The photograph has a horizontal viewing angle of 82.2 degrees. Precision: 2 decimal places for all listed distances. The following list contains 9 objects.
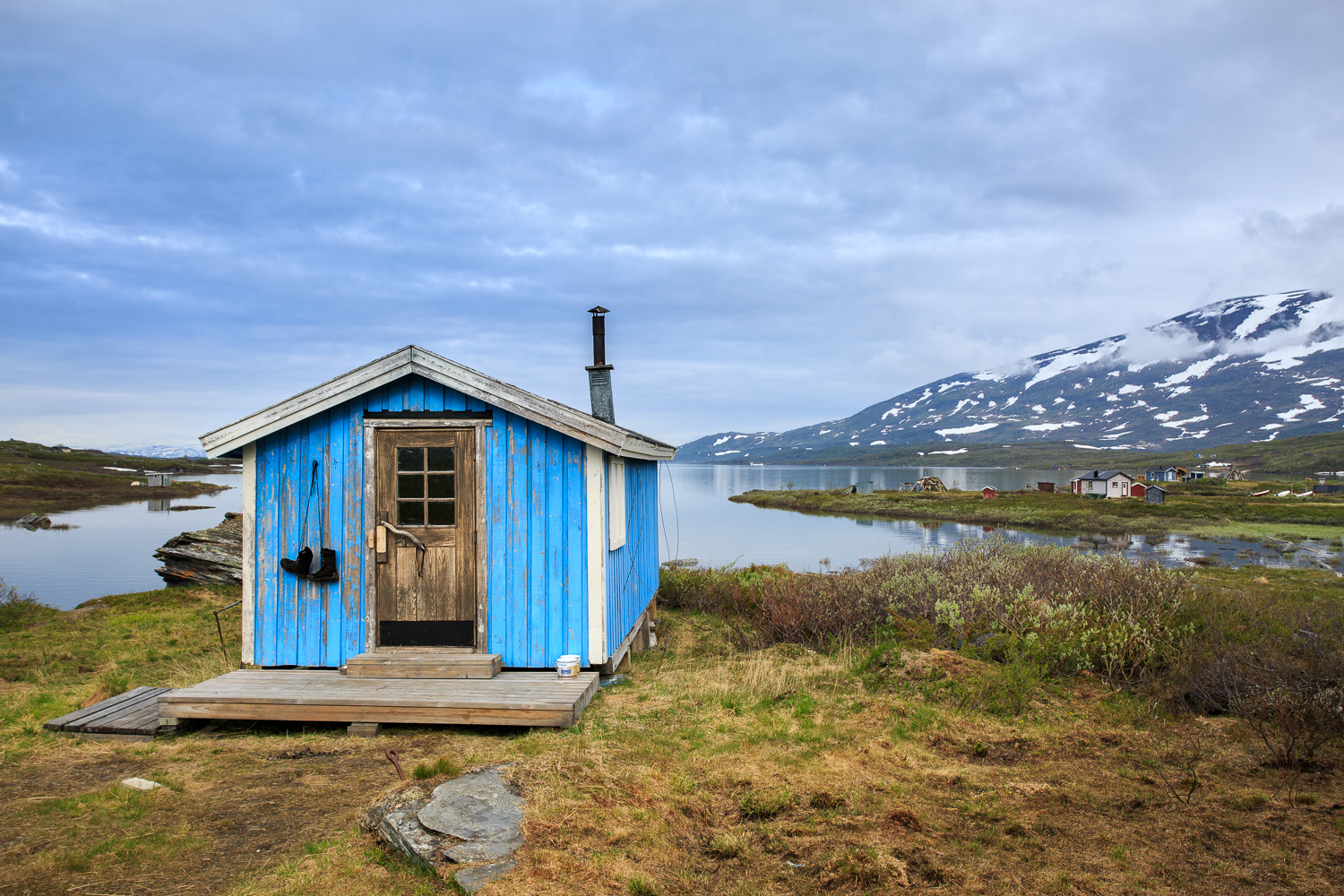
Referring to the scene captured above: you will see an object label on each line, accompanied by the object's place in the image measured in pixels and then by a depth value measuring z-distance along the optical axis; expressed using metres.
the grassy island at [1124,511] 39.72
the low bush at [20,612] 12.52
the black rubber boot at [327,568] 7.80
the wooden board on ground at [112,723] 6.67
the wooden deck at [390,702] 6.48
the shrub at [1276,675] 5.52
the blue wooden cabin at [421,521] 7.78
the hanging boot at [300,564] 7.77
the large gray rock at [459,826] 4.05
